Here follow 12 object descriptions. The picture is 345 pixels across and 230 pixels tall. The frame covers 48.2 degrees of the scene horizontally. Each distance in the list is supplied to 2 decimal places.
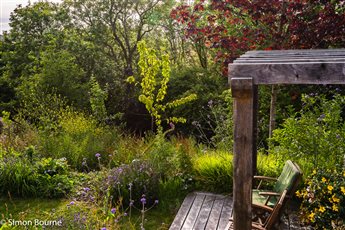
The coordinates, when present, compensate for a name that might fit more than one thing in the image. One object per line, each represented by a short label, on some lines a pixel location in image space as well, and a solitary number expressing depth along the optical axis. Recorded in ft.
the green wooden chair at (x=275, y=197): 12.89
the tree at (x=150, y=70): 23.62
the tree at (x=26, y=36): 37.06
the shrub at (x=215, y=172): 18.17
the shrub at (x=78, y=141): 22.56
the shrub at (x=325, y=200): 13.61
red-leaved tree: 21.12
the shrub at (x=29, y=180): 18.62
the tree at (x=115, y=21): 36.86
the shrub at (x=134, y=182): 17.33
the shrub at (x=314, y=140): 16.52
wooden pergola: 9.59
